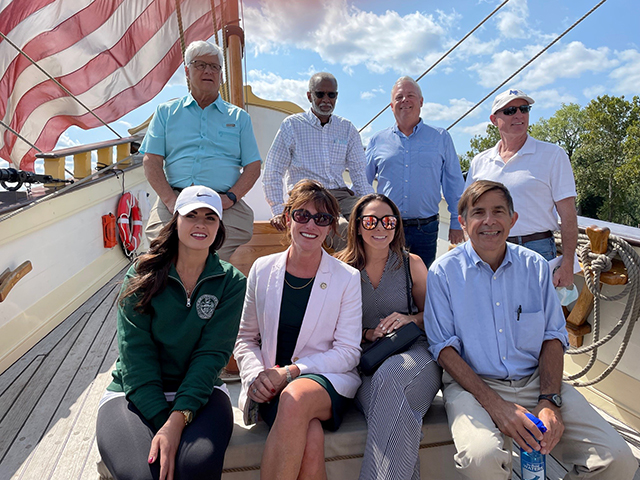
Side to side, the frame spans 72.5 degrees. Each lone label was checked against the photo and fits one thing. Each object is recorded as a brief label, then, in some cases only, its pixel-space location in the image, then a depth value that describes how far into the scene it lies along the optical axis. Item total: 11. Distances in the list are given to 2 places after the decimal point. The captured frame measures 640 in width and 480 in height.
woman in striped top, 1.48
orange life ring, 5.14
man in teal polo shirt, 2.39
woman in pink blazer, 1.60
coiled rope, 2.25
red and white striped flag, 4.07
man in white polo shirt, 2.29
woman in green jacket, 1.33
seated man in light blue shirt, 1.45
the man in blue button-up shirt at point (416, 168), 2.97
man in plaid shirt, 2.80
